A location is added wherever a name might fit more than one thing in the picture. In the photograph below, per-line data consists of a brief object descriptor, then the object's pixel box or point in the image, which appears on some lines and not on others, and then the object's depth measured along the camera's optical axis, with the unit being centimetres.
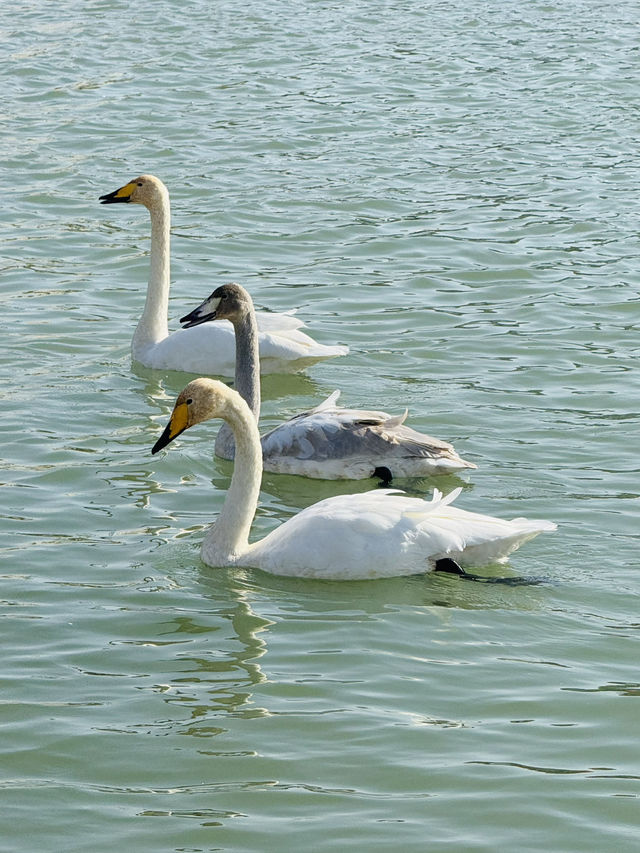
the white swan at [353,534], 1462
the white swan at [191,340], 2081
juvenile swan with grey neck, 1753
